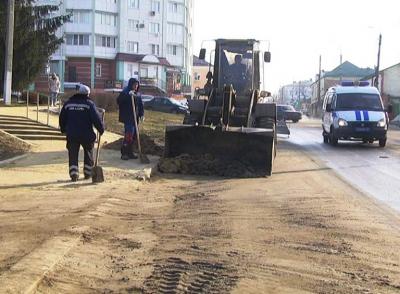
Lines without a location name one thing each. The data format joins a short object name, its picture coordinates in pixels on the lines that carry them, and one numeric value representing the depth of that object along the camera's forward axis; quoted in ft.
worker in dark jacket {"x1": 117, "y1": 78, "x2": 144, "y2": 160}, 46.70
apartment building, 252.01
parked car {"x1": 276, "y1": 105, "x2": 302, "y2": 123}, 159.74
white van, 72.18
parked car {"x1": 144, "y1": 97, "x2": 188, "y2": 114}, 154.61
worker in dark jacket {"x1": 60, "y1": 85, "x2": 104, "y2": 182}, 36.60
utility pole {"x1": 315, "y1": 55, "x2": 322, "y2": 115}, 311.56
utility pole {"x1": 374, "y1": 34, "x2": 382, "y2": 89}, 193.28
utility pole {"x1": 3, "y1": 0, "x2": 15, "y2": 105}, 87.20
